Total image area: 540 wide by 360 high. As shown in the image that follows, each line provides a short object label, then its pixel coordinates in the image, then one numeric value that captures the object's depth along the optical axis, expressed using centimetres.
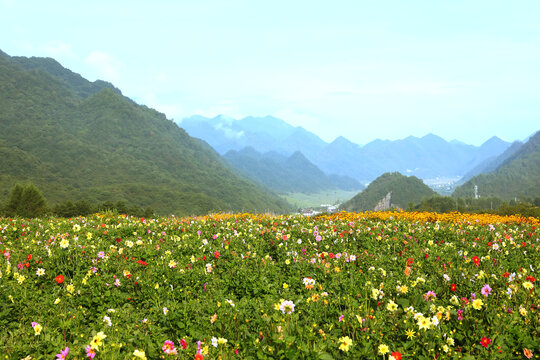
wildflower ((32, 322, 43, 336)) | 418
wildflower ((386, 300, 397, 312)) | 432
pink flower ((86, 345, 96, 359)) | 372
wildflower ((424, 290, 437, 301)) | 491
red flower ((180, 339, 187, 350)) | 412
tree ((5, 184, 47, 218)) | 3488
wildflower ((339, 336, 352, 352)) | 364
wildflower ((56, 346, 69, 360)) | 377
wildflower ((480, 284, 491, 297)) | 476
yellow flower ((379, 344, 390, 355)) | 364
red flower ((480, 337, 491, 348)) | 389
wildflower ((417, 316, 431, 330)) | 392
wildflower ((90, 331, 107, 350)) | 373
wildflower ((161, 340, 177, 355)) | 372
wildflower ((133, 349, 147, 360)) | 335
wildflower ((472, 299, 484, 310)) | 436
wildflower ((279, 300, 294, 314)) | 437
